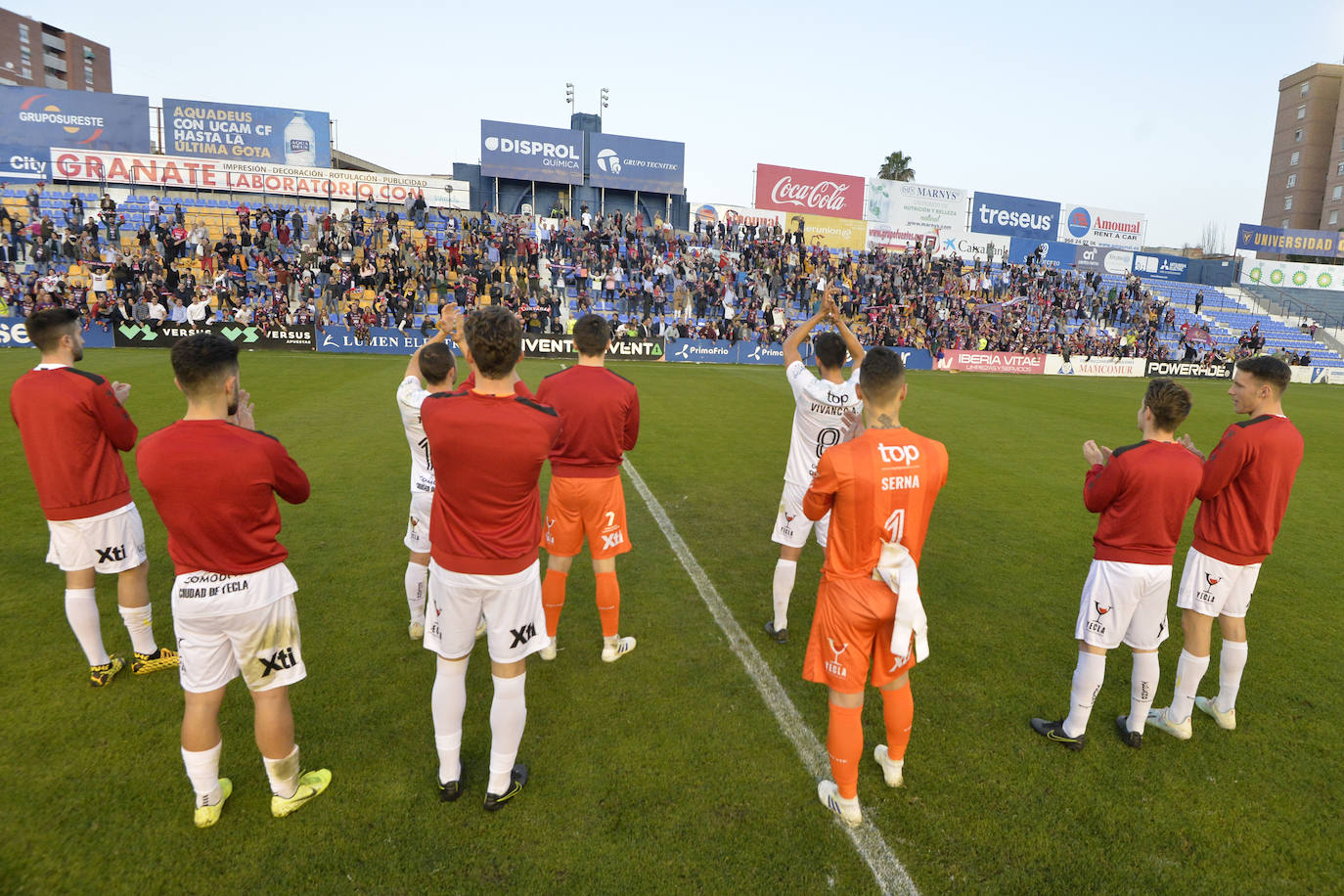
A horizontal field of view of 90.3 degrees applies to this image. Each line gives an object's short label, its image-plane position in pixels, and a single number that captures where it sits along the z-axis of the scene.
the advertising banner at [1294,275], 50.38
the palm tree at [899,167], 69.44
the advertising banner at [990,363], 32.91
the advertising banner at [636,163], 40.00
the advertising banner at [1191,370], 35.62
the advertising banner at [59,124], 33.72
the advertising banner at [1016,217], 48.53
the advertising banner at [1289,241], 52.41
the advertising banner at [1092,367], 34.41
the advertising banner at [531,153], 38.44
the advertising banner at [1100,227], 50.31
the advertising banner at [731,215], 41.22
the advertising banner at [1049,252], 45.69
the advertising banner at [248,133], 35.81
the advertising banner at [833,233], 43.03
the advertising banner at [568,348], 27.12
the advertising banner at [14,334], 22.56
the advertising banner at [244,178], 33.00
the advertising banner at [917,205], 46.31
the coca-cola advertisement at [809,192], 43.47
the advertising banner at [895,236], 47.03
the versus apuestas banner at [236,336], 23.64
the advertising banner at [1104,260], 48.22
